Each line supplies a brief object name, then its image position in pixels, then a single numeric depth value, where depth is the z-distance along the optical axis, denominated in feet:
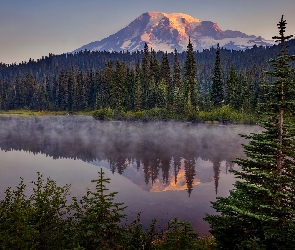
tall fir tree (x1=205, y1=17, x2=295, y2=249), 30.89
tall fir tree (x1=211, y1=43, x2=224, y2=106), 294.05
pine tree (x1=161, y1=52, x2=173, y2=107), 337.31
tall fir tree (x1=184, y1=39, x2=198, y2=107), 290.35
